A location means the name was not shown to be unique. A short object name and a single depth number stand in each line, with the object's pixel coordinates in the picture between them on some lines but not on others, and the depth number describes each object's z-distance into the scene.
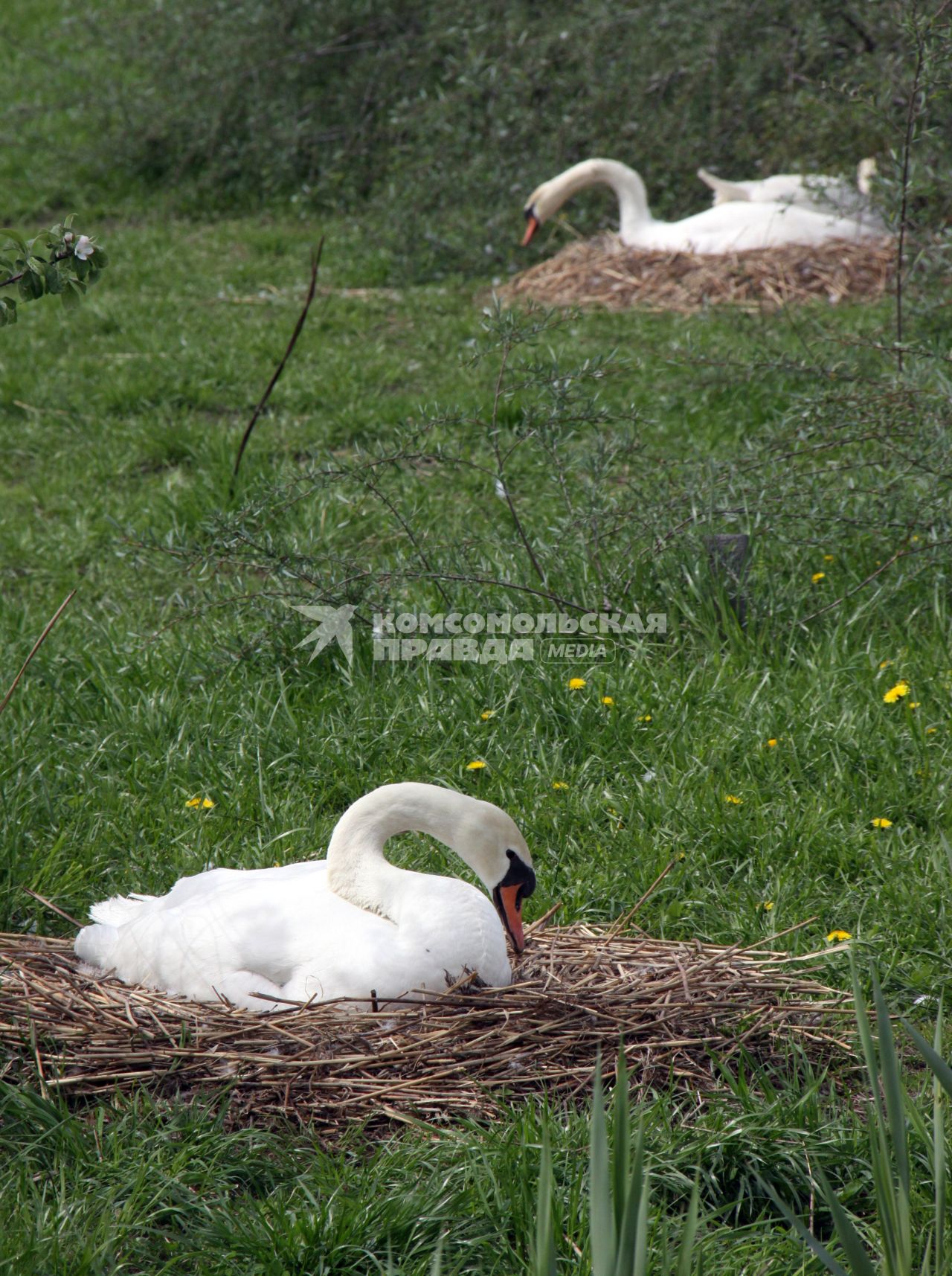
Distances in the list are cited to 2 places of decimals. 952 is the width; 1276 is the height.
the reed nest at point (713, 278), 28.48
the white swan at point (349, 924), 22.61
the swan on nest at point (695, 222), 29.72
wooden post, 23.62
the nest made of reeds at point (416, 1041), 22.49
